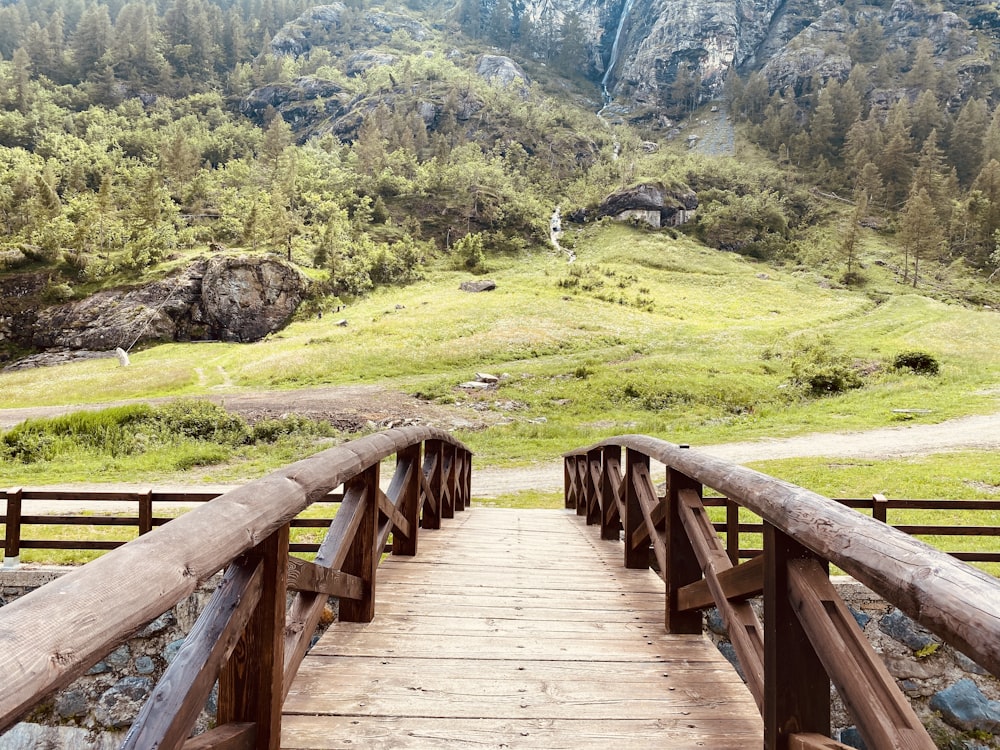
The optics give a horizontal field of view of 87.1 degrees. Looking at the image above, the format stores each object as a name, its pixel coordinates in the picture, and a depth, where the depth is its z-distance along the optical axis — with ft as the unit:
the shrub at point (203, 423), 52.80
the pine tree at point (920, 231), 166.81
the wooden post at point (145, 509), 20.17
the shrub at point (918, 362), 74.13
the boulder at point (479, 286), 145.59
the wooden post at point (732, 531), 18.58
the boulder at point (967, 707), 14.93
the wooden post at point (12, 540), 19.03
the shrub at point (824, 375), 70.59
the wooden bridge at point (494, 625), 3.65
